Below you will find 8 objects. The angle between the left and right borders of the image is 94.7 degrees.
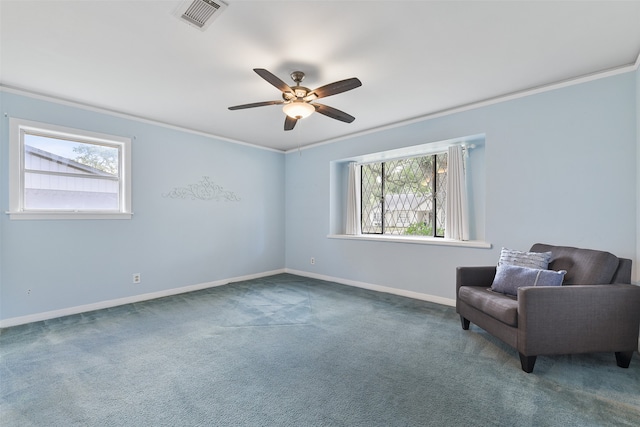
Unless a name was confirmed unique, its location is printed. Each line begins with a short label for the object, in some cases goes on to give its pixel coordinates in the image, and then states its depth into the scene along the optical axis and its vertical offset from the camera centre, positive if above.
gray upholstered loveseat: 2.10 -0.77
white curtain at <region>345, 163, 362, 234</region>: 5.07 +0.23
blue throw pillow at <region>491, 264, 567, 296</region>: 2.36 -0.54
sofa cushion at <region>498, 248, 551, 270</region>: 2.62 -0.41
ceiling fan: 2.37 +1.05
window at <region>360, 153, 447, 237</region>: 4.33 +0.30
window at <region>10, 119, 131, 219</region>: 3.20 +0.53
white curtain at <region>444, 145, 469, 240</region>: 3.79 +0.23
